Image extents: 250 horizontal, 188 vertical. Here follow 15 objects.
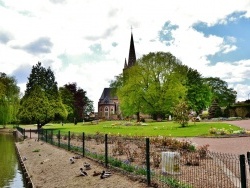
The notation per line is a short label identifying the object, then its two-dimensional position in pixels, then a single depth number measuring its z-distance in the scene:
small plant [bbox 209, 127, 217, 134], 15.36
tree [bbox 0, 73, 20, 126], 36.25
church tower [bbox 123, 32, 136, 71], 61.95
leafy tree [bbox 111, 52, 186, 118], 33.73
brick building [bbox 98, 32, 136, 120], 74.79
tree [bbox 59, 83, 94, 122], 48.32
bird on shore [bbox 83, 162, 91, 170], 7.60
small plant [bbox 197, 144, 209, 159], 6.97
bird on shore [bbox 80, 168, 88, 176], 7.11
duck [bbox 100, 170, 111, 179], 6.54
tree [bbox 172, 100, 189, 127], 20.13
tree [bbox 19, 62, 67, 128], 29.81
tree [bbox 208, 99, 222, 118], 33.93
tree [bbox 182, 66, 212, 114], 42.70
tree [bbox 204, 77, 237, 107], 56.90
